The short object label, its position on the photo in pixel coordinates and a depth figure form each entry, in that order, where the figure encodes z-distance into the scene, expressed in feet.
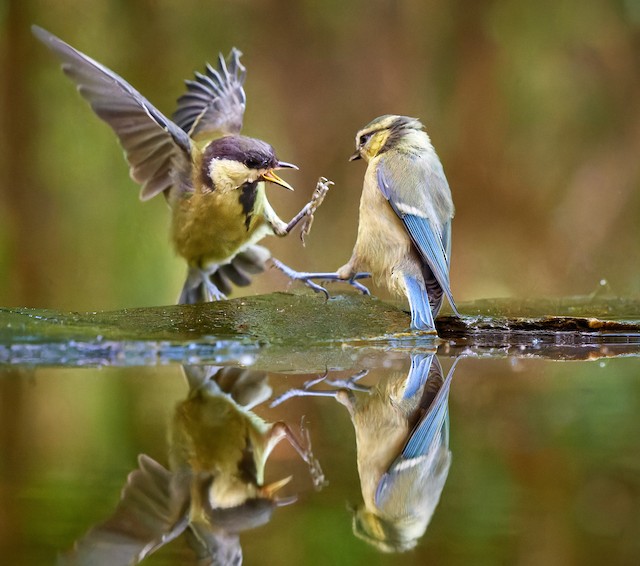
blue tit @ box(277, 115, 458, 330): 20.11
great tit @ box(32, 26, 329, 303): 21.40
